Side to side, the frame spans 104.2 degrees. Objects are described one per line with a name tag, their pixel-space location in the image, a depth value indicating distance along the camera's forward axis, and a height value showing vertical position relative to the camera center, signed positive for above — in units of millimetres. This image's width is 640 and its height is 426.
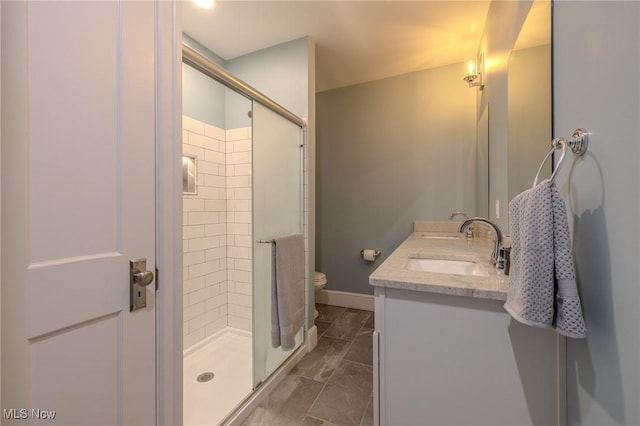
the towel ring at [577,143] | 610 +176
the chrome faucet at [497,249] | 1124 -175
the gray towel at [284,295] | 1593 -552
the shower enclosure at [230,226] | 1588 -118
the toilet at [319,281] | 2355 -666
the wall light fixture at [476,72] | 2018 +1170
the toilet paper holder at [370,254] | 2751 -480
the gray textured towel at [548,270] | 569 -138
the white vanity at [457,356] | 821 -526
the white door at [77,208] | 548 +7
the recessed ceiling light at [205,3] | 1616 +1373
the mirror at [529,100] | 845 +444
